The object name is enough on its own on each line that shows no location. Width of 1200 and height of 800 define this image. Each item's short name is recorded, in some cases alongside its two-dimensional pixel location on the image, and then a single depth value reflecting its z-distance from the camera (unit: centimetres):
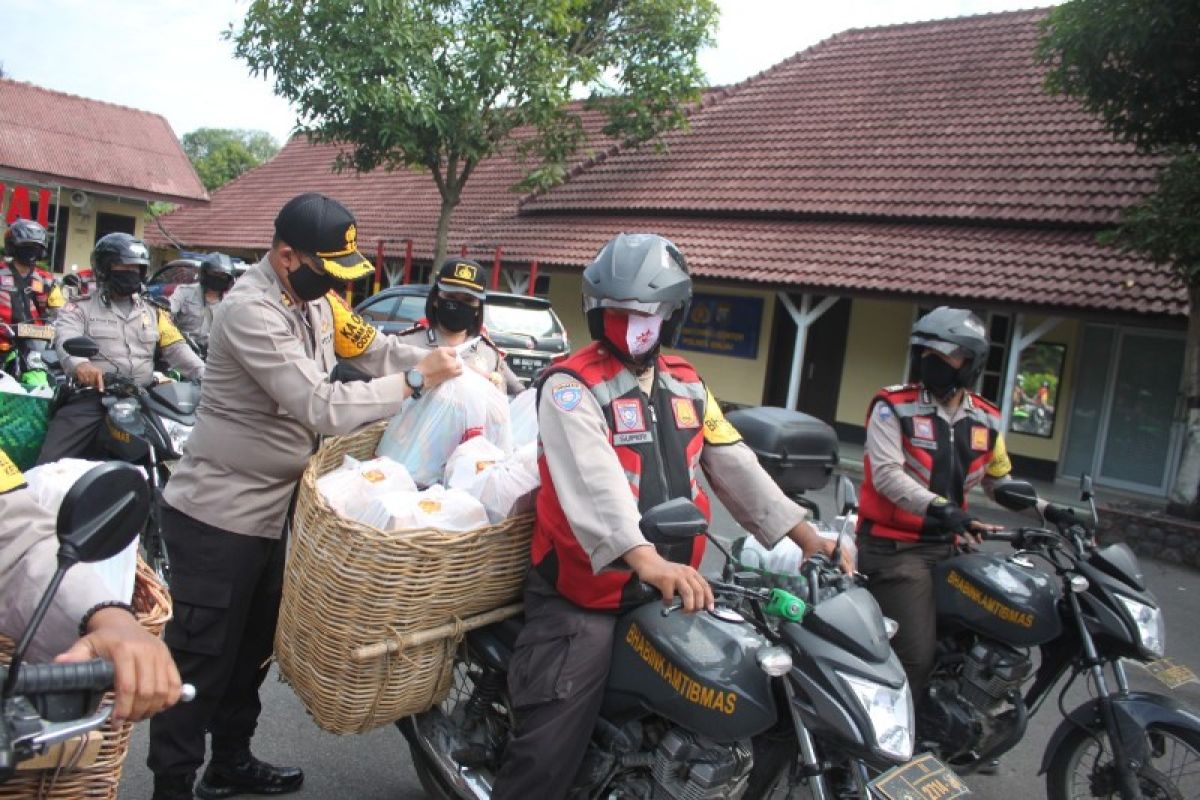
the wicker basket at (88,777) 161
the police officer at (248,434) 292
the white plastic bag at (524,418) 377
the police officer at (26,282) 735
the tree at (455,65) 1381
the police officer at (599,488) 257
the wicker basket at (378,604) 262
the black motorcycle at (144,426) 504
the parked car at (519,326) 1165
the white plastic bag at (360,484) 286
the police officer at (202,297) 873
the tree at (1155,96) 868
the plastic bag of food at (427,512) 276
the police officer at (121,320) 562
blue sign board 1639
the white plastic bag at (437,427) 351
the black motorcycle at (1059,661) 312
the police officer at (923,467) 371
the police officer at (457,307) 509
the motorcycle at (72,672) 135
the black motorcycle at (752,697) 228
